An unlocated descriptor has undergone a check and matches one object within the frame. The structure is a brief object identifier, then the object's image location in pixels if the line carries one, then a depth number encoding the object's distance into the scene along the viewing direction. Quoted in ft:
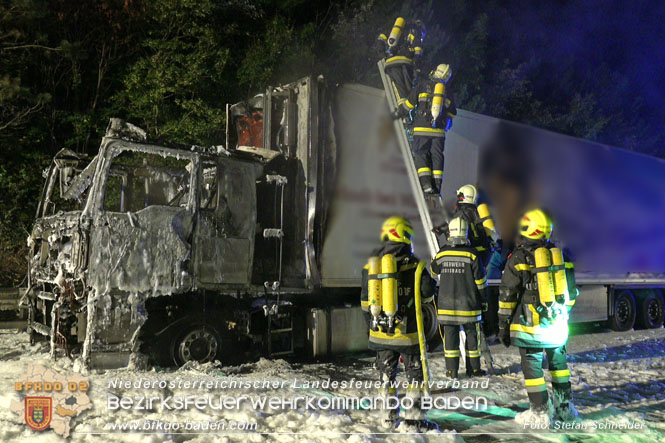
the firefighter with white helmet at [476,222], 21.18
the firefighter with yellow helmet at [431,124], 22.94
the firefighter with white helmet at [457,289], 18.16
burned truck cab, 17.94
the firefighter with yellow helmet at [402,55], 24.32
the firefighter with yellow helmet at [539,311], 14.71
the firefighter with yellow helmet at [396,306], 13.79
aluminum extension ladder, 22.07
